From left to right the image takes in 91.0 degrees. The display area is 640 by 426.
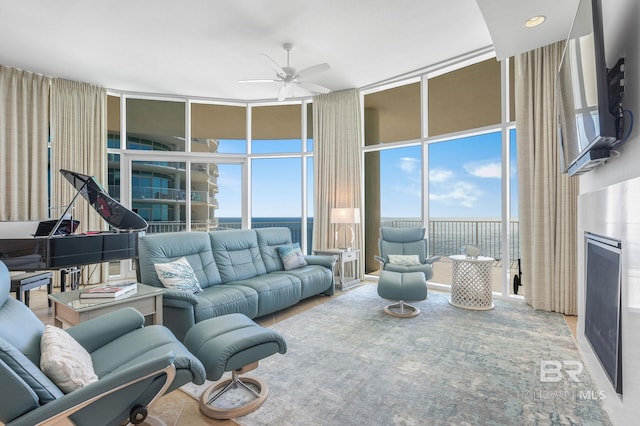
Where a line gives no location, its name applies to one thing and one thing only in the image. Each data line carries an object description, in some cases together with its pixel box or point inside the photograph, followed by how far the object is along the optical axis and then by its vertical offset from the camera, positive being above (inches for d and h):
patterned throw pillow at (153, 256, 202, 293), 108.7 -22.2
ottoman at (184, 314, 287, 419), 67.1 -30.9
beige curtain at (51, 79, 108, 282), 186.2 +45.0
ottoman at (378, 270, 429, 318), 125.4 -30.4
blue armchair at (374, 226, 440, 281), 158.2 -19.9
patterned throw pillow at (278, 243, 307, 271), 160.7 -22.7
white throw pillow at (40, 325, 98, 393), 47.0 -23.6
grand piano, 104.0 -10.4
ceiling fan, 137.5 +63.4
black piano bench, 120.3 -27.6
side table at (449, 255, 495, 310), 142.1 -31.9
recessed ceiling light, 112.9 +70.5
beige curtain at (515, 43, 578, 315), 133.3 +7.7
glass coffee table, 77.2 -23.9
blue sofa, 101.2 -26.8
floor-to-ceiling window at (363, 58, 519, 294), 160.7 +33.0
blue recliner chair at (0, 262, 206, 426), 39.8 -25.5
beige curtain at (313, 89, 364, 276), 206.1 +36.1
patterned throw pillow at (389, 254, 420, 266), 162.6 -24.3
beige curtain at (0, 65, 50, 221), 170.1 +38.5
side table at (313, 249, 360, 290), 183.3 -32.2
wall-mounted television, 60.6 +26.5
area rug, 69.4 -44.0
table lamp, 186.9 -1.7
